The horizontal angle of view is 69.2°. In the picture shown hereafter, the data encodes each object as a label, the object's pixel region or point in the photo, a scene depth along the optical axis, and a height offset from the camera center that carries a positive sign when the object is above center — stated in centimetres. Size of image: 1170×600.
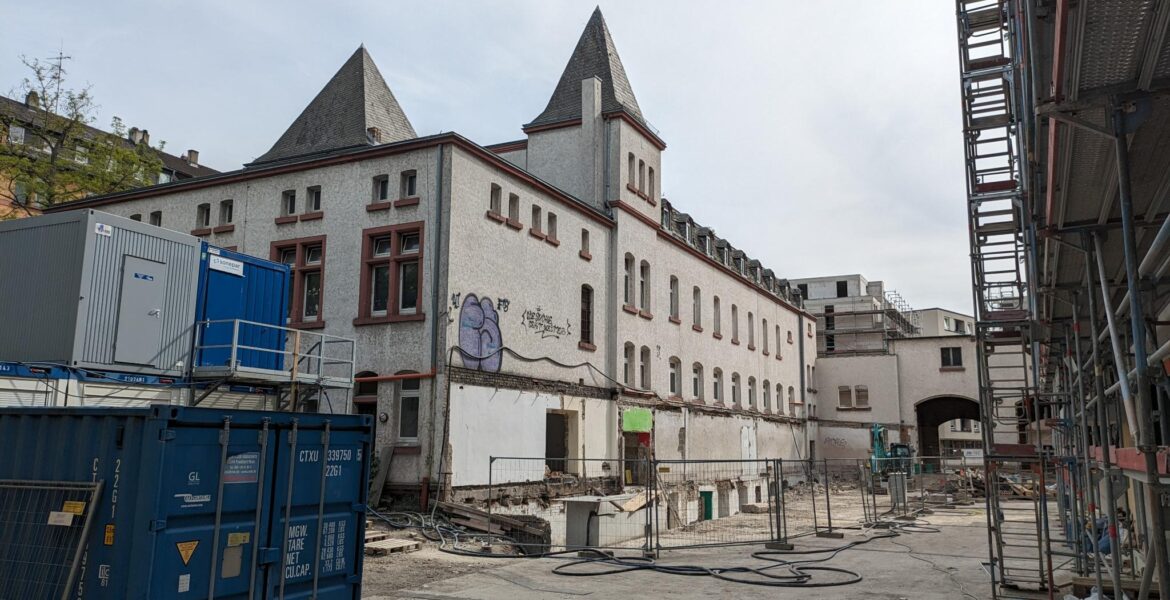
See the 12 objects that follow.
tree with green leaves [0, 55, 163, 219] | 3244 +1094
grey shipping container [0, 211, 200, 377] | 1525 +250
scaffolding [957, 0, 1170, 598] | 506 +202
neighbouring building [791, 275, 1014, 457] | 5400 +312
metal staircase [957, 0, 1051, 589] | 1140 +343
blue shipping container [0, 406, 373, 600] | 678 -60
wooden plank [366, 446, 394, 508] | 2123 -102
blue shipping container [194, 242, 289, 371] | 1777 +284
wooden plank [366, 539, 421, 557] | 1599 -213
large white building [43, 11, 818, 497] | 2209 +513
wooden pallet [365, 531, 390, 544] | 1688 -201
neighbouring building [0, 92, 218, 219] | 3262 +1165
